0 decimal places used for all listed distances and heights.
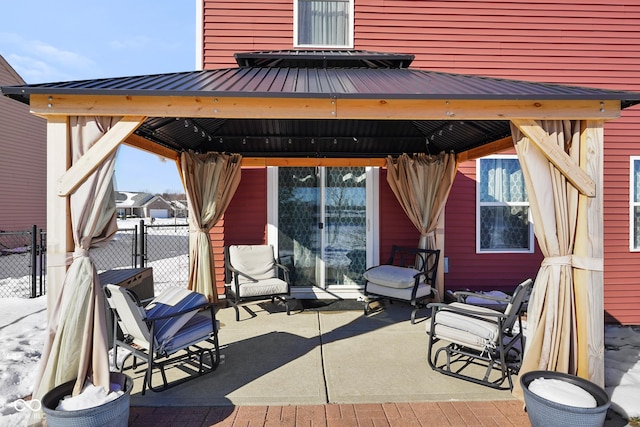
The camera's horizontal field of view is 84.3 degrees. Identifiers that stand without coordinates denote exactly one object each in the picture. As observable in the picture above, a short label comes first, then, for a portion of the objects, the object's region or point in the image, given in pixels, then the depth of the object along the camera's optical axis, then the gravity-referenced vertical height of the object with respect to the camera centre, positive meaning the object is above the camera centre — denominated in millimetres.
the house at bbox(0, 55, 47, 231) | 10359 +1394
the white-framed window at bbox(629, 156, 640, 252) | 5453 +145
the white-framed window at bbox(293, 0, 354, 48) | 5586 +2987
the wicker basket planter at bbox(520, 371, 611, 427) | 2023 -1157
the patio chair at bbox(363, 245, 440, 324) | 4574 -921
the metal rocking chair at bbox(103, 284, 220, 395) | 2664 -948
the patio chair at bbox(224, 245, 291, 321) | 4574 -910
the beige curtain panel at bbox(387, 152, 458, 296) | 5027 +375
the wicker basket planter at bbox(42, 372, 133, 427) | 1974 -1165
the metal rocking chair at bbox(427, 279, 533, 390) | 2863 -1048
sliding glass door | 5680 -165
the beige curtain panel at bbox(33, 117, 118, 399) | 2363 -624
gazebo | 2502 +571
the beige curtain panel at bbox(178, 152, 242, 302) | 4855 +132
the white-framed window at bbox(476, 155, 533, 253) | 5602 +65
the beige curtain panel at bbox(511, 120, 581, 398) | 2594 -318
